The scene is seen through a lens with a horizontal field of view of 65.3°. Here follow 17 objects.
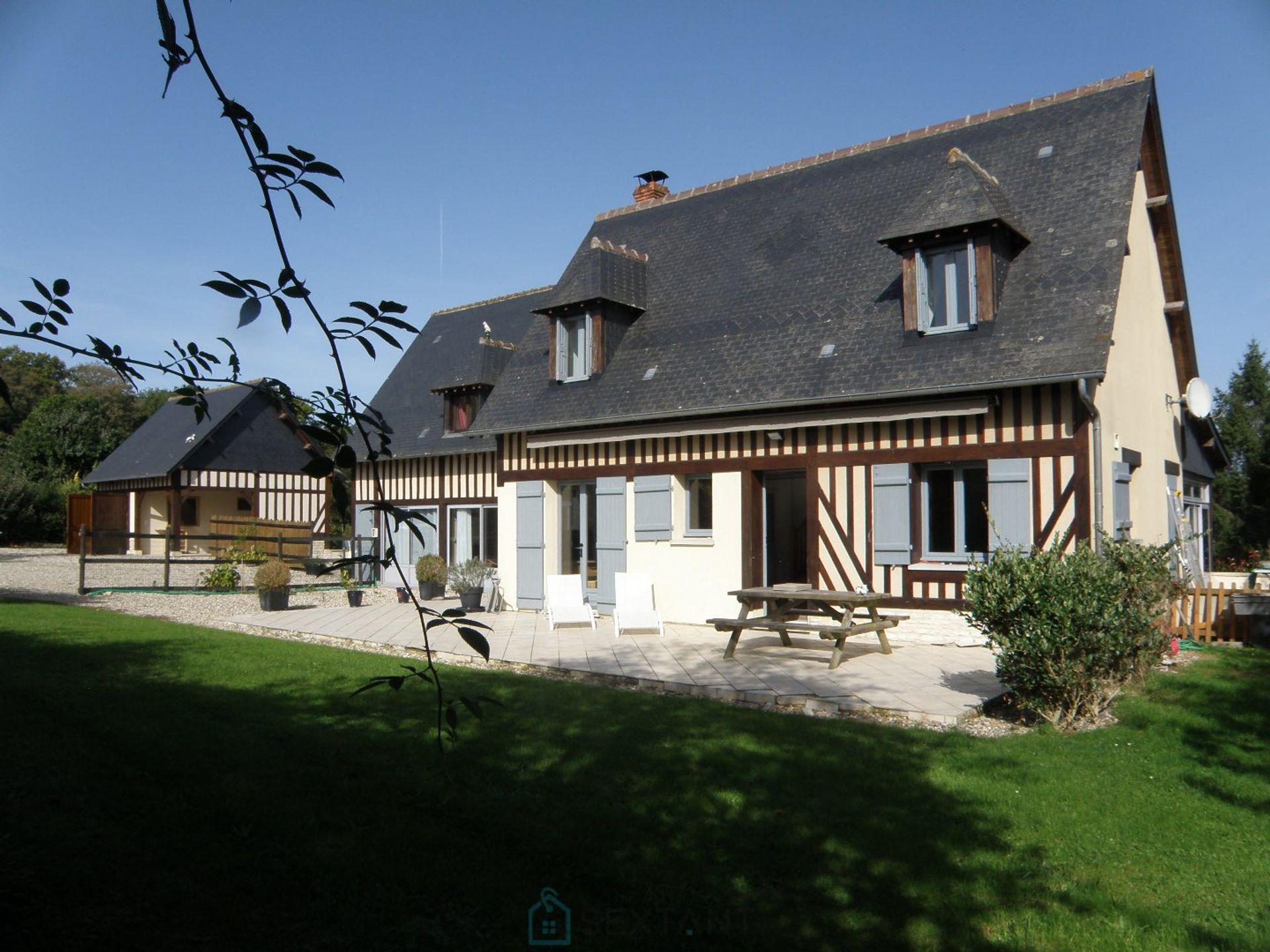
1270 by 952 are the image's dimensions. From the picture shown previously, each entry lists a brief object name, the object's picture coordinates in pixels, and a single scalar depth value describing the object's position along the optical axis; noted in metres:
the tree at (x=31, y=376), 42.25
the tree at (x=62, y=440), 38.47
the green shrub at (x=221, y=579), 18.61
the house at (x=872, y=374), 10.79
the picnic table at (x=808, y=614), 9.30
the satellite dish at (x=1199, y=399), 13.66
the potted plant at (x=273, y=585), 14.96
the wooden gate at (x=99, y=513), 33.69
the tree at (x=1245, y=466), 24.52
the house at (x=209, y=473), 30.05
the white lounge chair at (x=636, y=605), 11.94
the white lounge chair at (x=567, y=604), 12.41
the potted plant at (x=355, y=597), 15.86
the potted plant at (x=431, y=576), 17.20
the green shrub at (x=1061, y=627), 6.47
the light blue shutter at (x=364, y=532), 20.74
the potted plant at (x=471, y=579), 15.22
